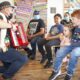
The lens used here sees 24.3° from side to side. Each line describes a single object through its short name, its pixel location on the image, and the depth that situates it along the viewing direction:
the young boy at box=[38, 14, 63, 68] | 3.88
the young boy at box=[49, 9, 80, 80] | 2.77
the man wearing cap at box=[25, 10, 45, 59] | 4.45
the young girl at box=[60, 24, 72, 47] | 2.89
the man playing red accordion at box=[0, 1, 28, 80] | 2.54
